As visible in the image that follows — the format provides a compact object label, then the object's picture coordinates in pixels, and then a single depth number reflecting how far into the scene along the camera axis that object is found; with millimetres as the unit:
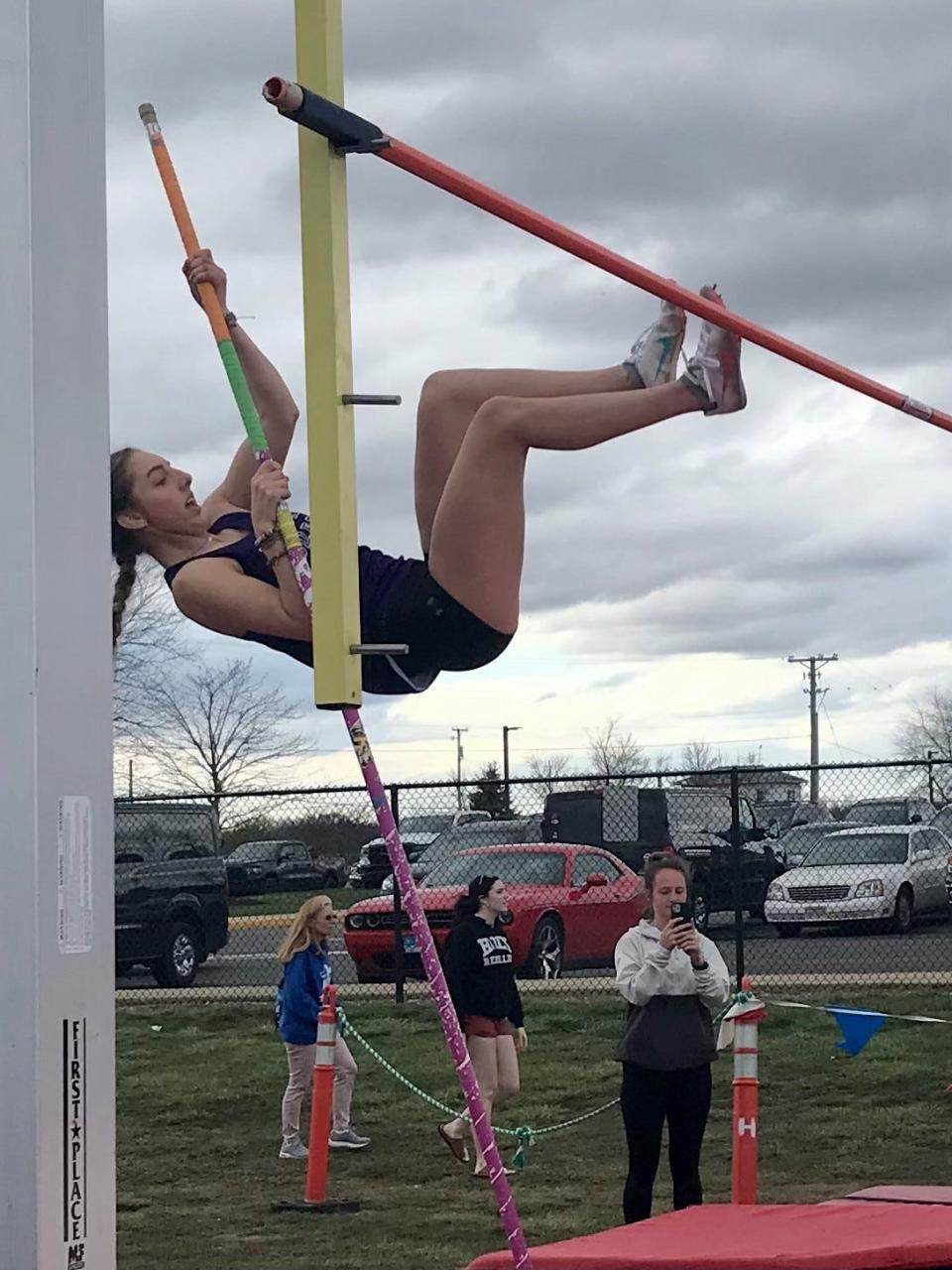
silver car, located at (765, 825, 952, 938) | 14297
